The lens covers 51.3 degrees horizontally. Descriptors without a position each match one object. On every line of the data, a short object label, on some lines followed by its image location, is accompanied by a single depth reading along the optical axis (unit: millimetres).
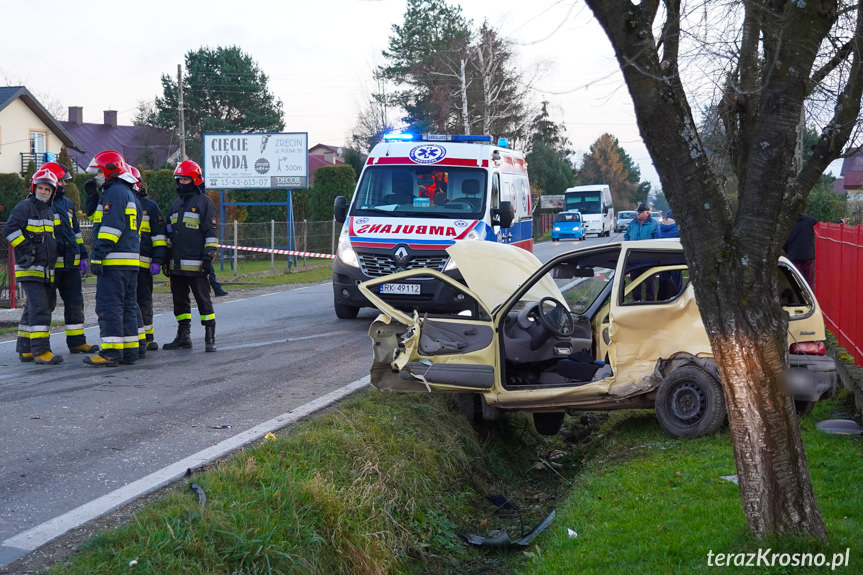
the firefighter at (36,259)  9367
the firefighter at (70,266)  9758
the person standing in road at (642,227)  13727
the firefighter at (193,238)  10141
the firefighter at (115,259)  9125
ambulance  12047
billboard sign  28078
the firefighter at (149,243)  10078
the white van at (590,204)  55062
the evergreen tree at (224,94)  57312
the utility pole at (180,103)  39625
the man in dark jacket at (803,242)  11438
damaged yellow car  6707
